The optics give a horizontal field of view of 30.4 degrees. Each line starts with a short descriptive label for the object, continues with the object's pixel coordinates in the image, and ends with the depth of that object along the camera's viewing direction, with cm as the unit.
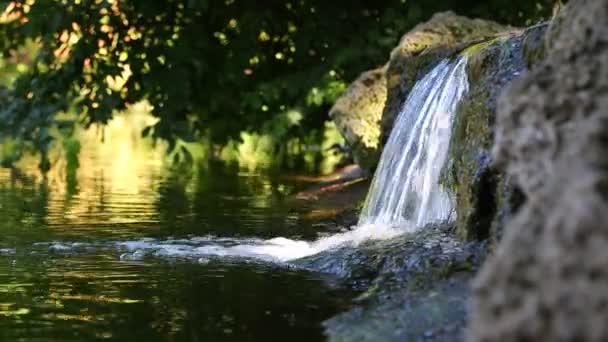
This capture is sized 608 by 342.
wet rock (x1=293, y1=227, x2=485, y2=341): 445
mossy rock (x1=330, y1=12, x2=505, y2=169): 938
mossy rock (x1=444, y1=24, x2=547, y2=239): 555
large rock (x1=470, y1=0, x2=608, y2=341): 295
